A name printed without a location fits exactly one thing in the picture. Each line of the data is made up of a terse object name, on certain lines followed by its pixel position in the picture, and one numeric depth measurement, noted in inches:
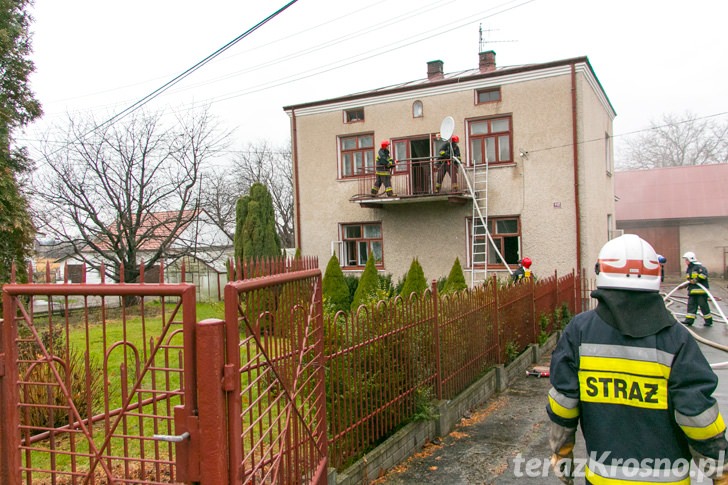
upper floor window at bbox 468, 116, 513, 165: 663.8
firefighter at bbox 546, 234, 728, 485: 100.7
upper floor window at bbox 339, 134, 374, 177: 743.7
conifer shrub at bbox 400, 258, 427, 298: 546.0
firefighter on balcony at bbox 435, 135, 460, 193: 656.4
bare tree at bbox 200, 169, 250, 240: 1221.7
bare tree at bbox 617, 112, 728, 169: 1690.5
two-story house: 629.9
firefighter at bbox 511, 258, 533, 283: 437.7
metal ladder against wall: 664.4
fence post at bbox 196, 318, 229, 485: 86.7
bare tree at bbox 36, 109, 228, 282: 815.1
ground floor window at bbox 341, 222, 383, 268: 741.3
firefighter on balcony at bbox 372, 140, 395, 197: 670.5
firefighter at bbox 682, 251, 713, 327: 506.6
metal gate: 87.6
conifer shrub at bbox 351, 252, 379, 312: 575.2
